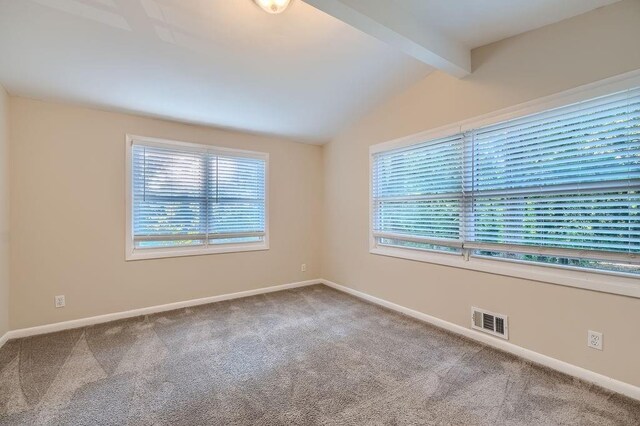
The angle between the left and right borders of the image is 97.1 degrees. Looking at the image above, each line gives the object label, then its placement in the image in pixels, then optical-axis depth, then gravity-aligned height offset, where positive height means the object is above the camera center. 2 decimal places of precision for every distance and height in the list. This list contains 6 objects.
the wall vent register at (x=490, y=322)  2.49 -1.03
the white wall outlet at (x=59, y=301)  2.92 -0.92
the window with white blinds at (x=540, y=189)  1.93 +0.18
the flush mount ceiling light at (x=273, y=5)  2.01 +1.49
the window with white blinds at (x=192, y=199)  3.35 +0.17
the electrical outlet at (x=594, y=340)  2.00 -0.93
